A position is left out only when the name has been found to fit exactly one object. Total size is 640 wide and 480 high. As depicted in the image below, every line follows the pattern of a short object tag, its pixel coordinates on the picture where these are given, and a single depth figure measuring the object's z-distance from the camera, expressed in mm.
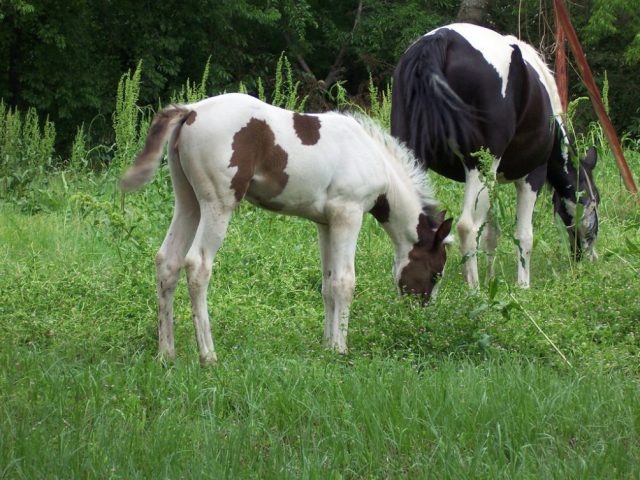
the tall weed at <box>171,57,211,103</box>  19090
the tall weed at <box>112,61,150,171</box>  17828
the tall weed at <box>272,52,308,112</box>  20383
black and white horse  13979
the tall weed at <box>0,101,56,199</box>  22300
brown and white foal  10610
